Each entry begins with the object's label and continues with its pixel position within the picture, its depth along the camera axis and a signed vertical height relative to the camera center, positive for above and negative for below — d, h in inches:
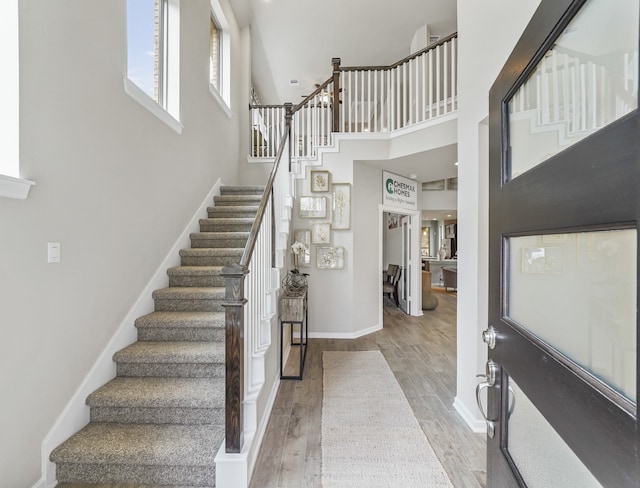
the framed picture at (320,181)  175.0 +37.8
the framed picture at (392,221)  283.1 +24.3
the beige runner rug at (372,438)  70.4 -54.1
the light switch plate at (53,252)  65.2 -1.7
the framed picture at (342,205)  176.2 +24.0
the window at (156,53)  106.1 +75.1
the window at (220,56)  175.0 +116.5
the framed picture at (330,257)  176.4 -6.8
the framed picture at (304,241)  175.6 +2.7
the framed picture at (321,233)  175.5 +7.4
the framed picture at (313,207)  175.9 +22.7
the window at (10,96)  57.7 +28.9
